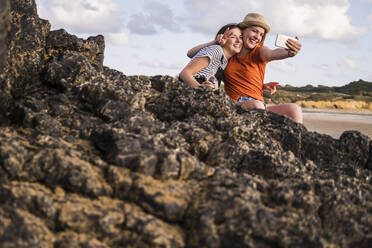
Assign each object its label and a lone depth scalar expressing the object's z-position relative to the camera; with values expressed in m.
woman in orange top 6.52
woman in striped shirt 6.04
